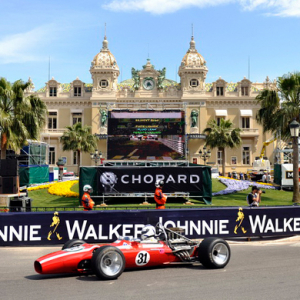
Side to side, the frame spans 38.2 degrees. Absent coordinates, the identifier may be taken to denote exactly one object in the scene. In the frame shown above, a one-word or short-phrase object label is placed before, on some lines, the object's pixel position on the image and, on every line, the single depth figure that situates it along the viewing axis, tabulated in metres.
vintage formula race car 8.29
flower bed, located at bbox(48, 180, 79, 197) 27.48
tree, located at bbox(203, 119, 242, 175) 49.91
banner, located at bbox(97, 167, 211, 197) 23.64
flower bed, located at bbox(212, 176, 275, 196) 29.30
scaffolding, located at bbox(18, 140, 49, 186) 36.19
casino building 64.56
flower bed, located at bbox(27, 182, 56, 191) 30.34
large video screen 29.75
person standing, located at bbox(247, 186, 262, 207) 15.30
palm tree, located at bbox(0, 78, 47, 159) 26.03
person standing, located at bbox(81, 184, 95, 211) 14.04
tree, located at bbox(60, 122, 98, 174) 50.03
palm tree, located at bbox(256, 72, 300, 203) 26.78
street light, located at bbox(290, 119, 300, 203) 25.50
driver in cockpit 9.30
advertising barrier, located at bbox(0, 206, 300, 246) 12.27
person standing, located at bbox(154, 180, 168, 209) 14.77
